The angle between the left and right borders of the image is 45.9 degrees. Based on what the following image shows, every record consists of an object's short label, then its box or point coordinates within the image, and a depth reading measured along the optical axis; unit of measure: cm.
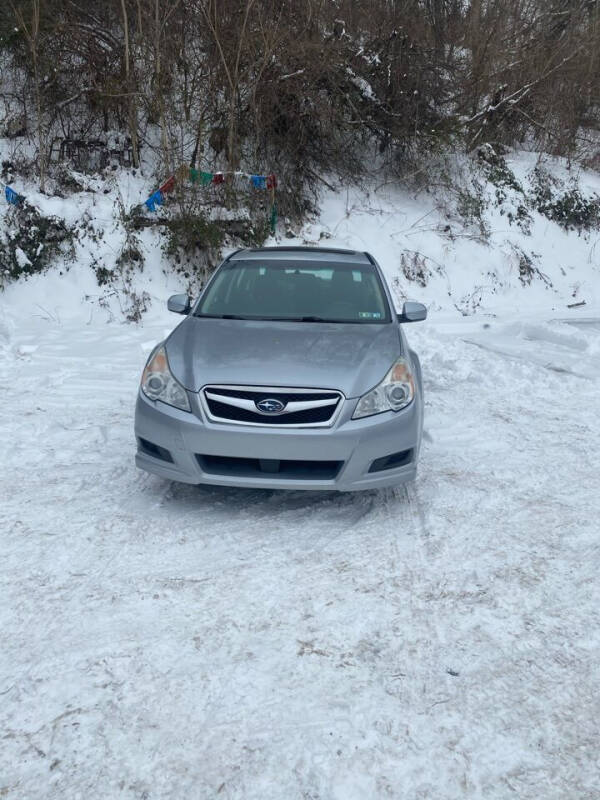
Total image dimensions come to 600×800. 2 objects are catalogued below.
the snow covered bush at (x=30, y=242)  1074
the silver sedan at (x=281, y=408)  410
